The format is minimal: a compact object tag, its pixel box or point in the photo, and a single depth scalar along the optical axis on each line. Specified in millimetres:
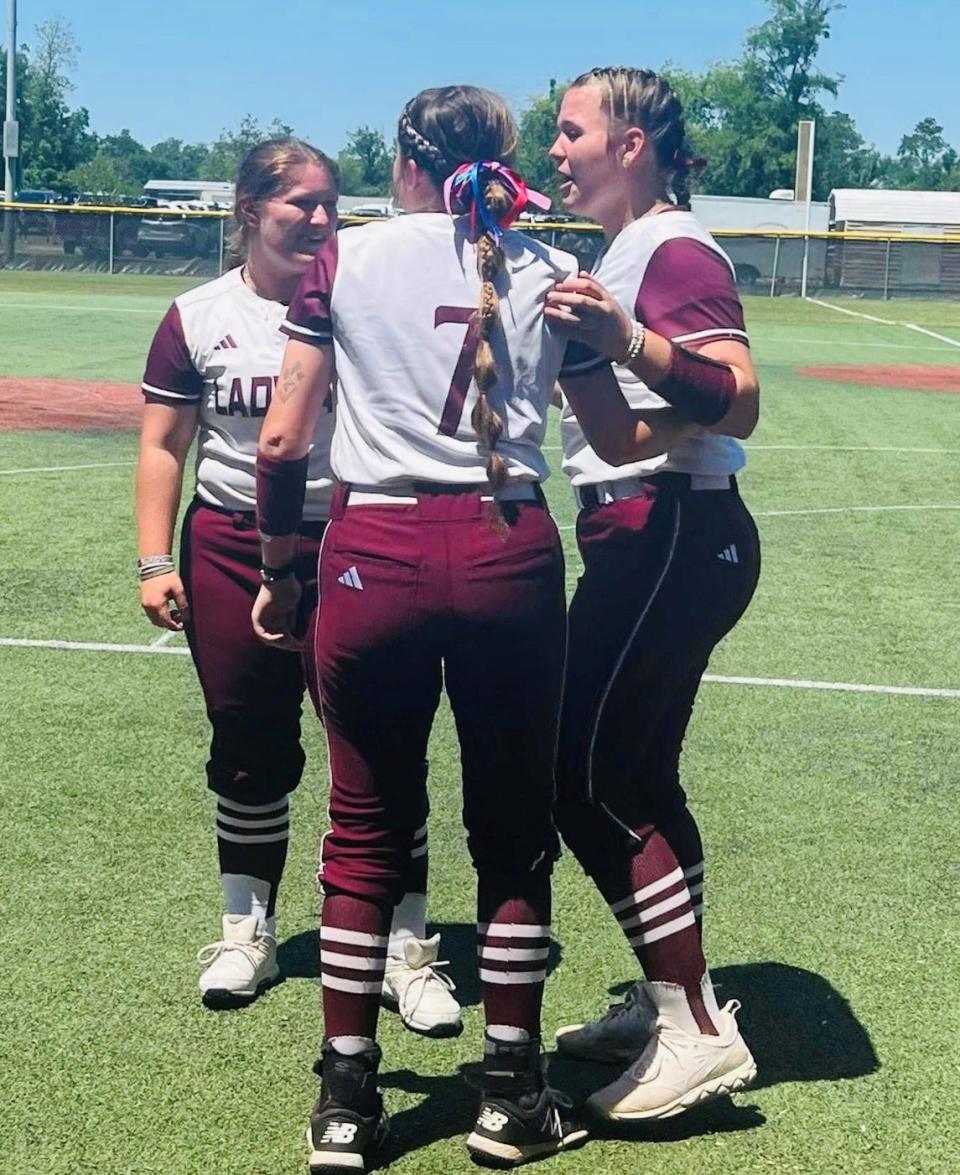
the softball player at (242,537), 4148
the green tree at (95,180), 78688
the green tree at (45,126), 81062
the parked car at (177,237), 39375
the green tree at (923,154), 147375
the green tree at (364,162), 112062
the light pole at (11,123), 49500
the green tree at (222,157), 95969
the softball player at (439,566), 3188
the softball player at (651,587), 3549
